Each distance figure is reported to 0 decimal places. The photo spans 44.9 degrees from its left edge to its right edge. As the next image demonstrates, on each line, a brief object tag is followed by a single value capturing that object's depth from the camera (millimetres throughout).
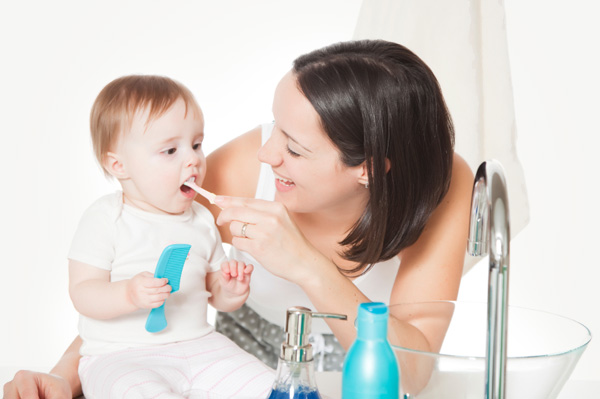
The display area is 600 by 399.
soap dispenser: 945
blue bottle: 903
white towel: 2094
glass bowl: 983
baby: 1304
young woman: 1335
